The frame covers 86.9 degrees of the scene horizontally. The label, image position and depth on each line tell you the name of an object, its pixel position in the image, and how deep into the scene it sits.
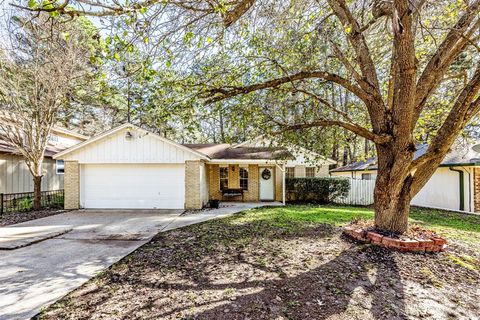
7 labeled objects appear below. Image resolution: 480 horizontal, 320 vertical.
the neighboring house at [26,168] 12.65
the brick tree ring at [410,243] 4.99
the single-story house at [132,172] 11.23
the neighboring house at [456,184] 11.14
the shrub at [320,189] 14.64
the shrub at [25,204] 11.05
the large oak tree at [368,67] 4.91
